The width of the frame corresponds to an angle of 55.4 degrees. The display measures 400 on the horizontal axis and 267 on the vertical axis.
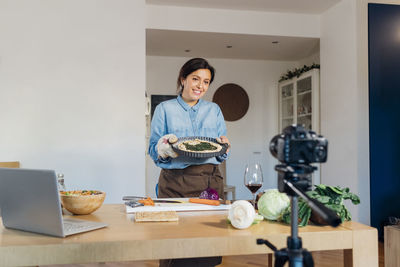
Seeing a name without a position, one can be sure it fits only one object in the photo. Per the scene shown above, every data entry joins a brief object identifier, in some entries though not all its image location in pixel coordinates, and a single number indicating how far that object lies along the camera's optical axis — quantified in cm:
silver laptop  91
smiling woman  193
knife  146
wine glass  133
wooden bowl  123
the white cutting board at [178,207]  131
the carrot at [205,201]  137
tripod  57
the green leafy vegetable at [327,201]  108
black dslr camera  60
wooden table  91
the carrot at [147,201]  136
